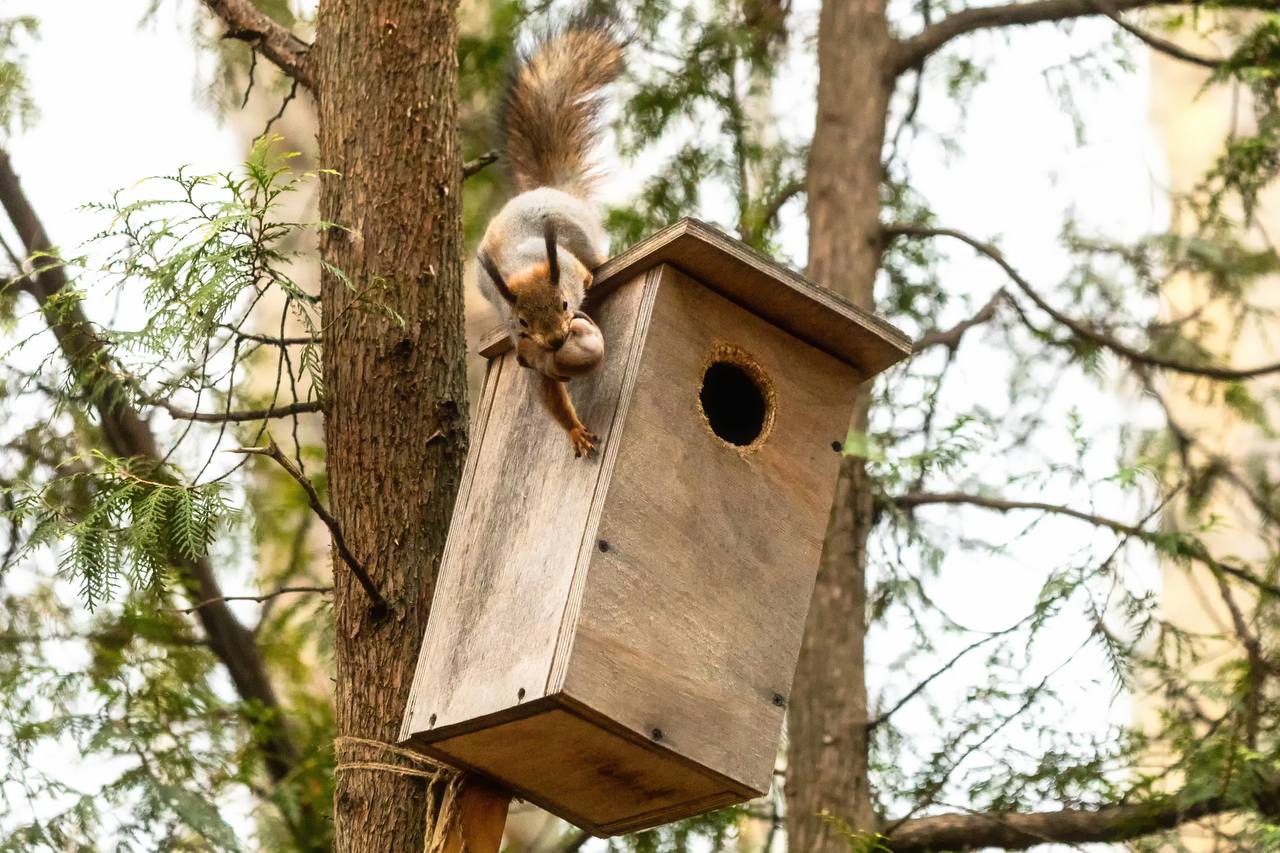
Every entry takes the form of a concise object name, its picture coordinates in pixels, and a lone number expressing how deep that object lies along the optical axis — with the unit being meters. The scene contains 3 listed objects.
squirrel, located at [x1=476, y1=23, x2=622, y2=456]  5.84
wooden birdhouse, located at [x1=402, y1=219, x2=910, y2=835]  5.50
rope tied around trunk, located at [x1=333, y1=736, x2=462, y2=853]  6.00
